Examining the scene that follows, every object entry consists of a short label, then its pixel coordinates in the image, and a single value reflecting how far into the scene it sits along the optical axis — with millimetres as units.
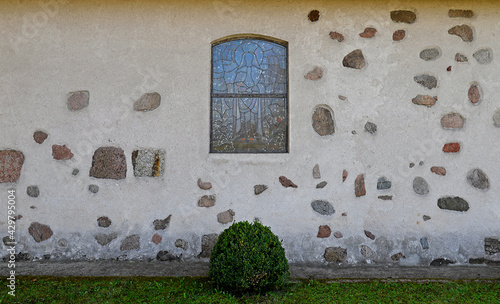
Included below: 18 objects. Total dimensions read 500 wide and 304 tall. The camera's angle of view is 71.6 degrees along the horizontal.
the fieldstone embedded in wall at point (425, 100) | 3324
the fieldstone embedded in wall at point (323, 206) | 3295
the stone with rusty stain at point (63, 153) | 3287
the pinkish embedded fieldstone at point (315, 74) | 3348
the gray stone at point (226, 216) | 3289
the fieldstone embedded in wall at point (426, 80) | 3332
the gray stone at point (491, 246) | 3246
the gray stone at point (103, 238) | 3258
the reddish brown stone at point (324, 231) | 3283
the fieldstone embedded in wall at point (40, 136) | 3289
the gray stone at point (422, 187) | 3293
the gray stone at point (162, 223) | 3275
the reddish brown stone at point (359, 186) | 3294
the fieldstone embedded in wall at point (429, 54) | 3346
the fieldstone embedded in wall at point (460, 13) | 3350
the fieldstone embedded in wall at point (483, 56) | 3334
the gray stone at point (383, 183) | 3291
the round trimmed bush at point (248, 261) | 2412
